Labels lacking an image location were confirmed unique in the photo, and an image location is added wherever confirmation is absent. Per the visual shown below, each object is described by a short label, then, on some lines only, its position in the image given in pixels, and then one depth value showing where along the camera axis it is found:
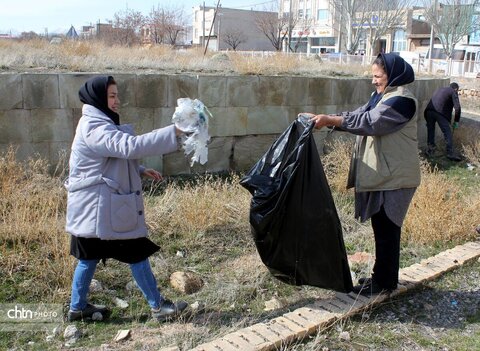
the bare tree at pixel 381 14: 42.74
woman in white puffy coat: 2.80
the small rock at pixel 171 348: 2.82
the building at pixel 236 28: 61.22
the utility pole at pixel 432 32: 40.88
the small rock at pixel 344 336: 3.10
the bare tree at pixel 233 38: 55.90
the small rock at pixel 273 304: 3.58
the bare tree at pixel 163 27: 28.73
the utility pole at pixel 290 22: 44.83
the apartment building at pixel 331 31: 55.97
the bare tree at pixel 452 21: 40.69
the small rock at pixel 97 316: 3.26
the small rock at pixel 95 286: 3.63
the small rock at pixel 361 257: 4.33
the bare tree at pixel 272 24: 53.05
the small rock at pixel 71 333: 3.04
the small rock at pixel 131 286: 3.74
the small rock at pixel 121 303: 3.50
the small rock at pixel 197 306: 3.44
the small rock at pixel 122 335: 3.02
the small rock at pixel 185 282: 3.76
